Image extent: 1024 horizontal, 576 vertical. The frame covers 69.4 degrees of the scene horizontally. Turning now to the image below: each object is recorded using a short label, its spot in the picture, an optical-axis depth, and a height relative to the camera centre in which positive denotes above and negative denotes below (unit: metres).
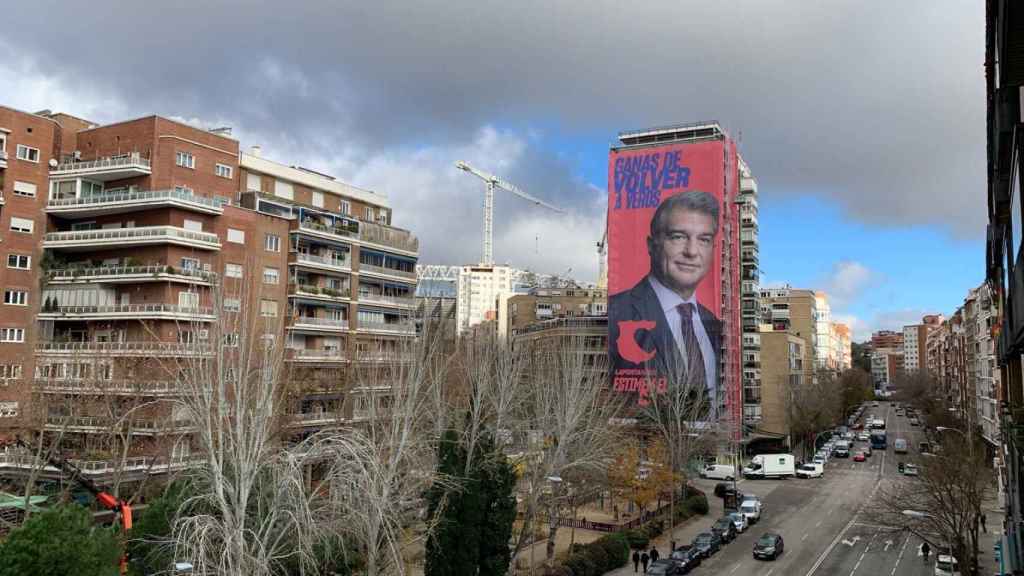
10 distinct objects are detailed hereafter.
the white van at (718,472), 67.50 -10.07
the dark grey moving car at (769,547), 40.03 -10.01
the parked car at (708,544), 40.27 -10.05
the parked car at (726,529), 44.03 -10.05
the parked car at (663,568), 35.00 -9.91
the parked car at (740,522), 46.97 -10.15
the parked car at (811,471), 68.50 -9.87
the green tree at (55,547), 16.03 -4.44
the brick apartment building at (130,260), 36.06 +5.62
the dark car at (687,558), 37.31 -10.06
